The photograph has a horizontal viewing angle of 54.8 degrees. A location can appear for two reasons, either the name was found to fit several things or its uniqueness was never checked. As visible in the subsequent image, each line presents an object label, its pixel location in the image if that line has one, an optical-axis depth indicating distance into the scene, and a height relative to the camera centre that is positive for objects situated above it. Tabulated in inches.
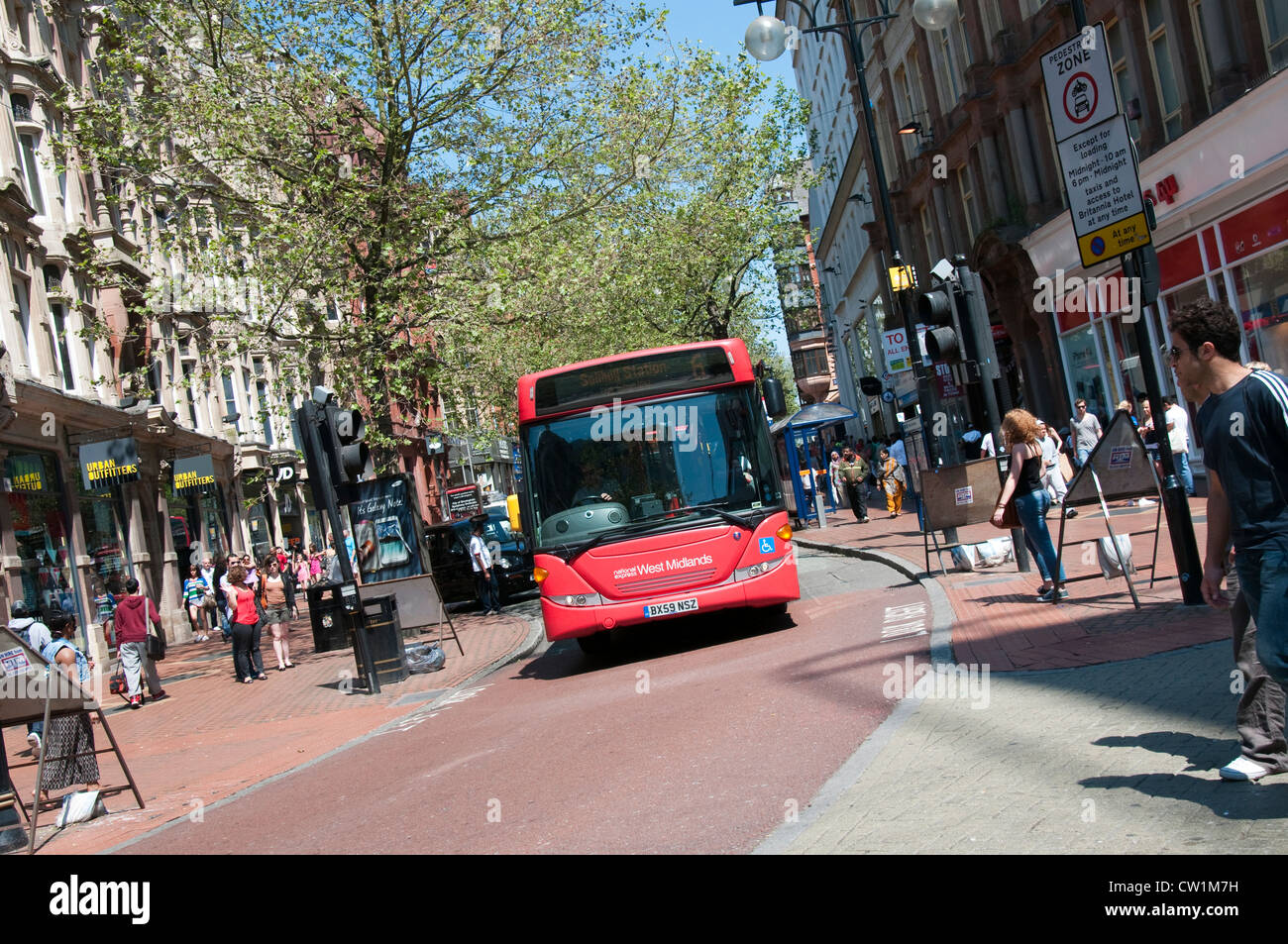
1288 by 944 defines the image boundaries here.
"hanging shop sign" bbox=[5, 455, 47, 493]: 951.6 +115.7
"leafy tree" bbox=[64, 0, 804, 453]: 794.8 +267.2
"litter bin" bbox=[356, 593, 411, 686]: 609.9 -37.9
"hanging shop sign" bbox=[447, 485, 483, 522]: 2306.8 +85.4
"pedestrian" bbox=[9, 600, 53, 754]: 502.3 -4.3
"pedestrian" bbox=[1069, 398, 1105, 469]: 823.7 +2.6
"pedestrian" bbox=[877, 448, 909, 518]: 1146.0 -11.1
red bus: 485.1 +8.9
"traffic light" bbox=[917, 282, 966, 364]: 502.3 +53.3
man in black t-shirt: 167.9 -5.6
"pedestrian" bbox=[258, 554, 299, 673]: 792.9 -20.9
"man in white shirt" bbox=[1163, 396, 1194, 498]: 664.4 -9.5
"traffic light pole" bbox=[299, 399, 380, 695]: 594.2 +42.4
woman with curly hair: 420.2 -16.0
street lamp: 685.3 +246.8
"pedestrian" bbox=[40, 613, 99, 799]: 364.8 -40.3
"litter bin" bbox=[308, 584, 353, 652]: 867.4 -37.3
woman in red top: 735.1 -23.5
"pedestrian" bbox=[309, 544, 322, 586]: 1531.6 +7.1
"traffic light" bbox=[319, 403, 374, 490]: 592.1 +59.0
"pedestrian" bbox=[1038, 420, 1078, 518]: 589.9 -13.8
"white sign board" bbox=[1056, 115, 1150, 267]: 343.0 +67.3
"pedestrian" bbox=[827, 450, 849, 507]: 1500.0 +3.0
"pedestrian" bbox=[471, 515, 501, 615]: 989.2 -24.0
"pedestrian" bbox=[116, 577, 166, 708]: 683.4 -15.8
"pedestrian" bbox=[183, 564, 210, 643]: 1226.0 -5.0
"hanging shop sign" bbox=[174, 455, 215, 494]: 1223.5 +117.5
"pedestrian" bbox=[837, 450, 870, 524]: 1153.4 -2.7
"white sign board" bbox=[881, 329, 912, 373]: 924.6 +91.5
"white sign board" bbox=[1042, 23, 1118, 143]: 343.6 +98.6
